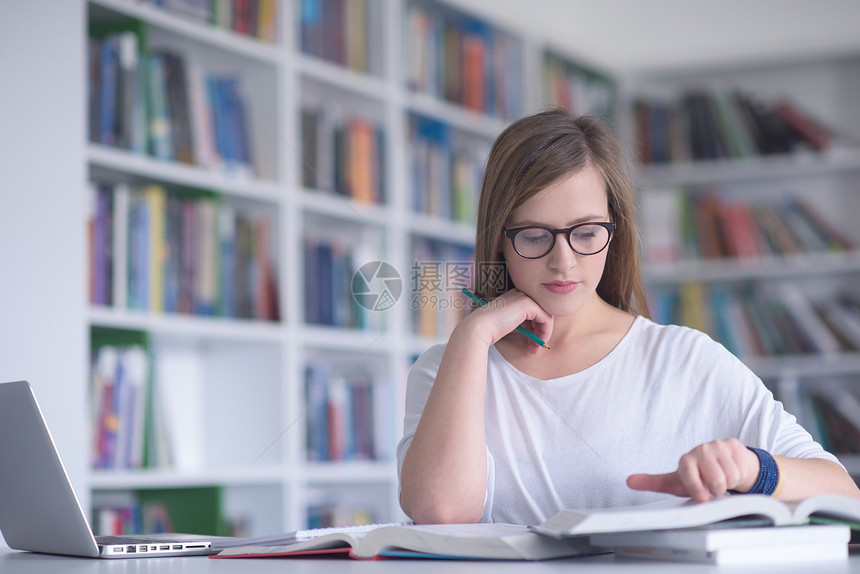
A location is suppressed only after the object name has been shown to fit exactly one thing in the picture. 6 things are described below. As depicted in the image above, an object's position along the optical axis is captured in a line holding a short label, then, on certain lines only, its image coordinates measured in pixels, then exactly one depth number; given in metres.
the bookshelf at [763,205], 5.57
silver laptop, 2.64
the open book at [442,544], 2.52
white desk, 2.45
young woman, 2.86
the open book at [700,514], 2.45
